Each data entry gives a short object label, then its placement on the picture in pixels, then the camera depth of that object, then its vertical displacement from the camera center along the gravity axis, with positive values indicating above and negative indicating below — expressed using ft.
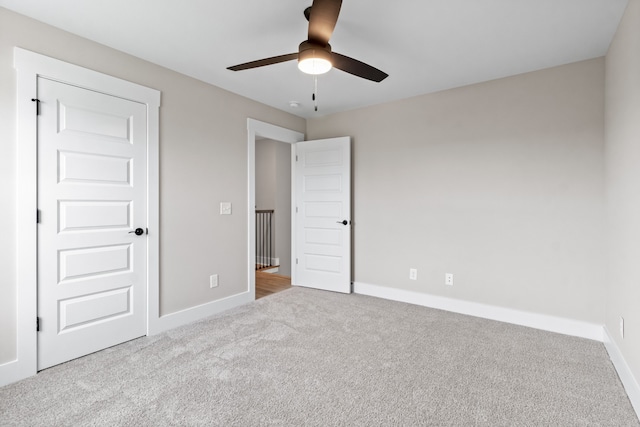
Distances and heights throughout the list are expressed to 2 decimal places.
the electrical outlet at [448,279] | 11.72 -2.46
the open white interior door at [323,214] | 13.85 -0.08
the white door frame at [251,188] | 12.56 +0.94
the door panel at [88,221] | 7.51 -0.25
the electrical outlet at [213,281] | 11.25 -2.46
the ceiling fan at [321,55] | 5.56 +3.30
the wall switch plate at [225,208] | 11.59 +0.14
